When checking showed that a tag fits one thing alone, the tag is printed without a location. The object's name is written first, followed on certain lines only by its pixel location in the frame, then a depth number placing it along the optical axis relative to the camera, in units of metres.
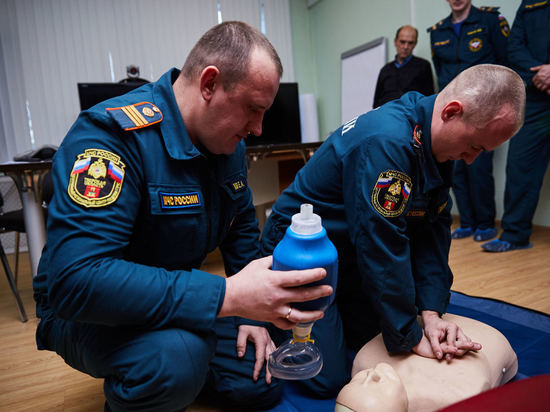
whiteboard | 3.72
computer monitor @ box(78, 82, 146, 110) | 3.24
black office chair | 1.78
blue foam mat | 1.04
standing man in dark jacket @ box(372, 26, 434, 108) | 3.04
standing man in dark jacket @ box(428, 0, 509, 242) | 2.49
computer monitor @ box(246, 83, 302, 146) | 4.05
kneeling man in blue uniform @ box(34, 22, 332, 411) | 0.62
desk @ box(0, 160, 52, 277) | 1.83
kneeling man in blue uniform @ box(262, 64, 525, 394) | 0.91
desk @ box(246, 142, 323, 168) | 2.50
